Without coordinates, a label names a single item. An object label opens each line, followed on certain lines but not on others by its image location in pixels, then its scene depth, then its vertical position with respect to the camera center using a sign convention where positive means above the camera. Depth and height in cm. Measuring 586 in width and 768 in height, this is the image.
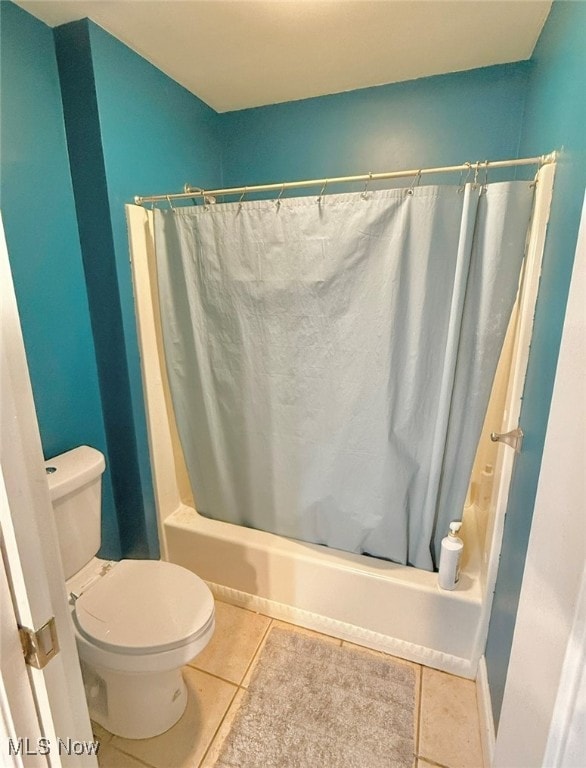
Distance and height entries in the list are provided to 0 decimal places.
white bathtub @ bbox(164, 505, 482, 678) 138 -117
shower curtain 119 -20
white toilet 109 -98
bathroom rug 117 -140
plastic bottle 132 -92
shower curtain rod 103 +36
